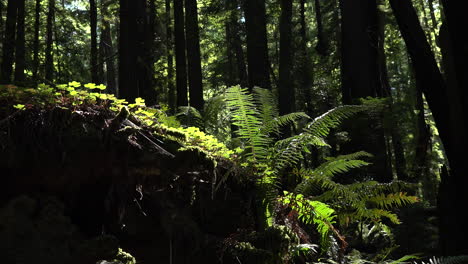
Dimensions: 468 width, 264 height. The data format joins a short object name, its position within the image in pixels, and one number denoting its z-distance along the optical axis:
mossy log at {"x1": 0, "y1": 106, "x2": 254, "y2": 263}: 2.57
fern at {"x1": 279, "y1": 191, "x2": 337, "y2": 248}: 3.08
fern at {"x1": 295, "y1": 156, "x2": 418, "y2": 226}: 3.30
